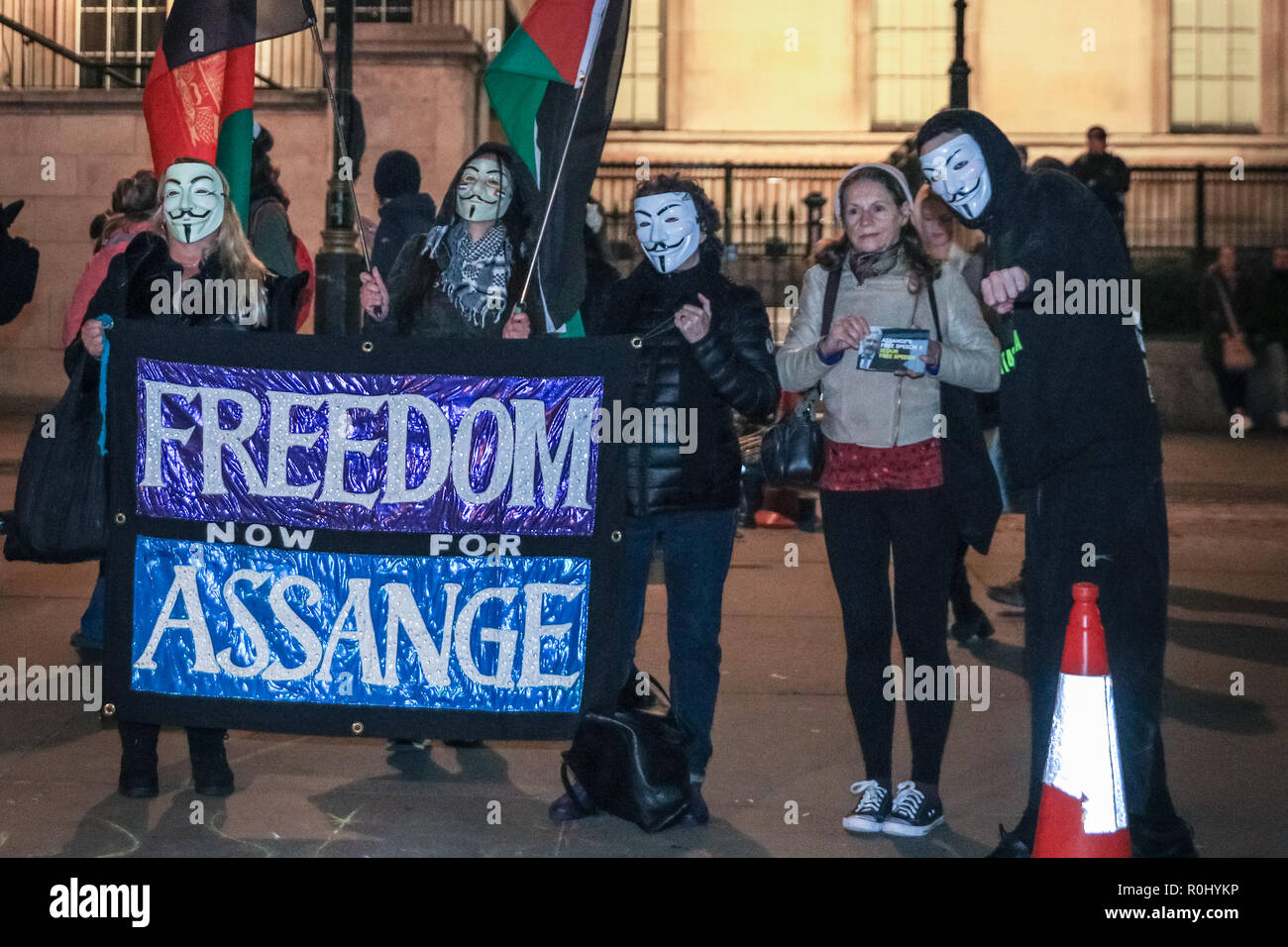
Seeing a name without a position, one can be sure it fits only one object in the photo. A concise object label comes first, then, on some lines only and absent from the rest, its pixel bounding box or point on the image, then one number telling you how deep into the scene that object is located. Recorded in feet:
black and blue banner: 16.63
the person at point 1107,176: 30.71
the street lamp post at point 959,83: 52.13
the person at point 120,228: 22.57
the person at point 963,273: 21.29
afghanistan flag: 19.76
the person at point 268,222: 25.08
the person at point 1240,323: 47.11
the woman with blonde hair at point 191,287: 17.38
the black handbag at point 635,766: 16.20
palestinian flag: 18.31
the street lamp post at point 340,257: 37.01
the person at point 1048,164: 15.40
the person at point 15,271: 26.55
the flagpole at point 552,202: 17.98
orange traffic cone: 13.19
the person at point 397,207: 26.66
